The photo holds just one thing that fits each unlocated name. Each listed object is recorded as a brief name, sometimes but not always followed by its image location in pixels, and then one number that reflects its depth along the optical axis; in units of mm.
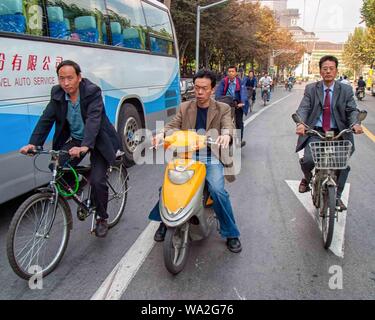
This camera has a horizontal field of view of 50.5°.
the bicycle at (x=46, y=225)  3164
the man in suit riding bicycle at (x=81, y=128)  3568
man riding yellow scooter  3639
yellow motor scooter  3248
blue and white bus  4324
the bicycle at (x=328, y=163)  3781
